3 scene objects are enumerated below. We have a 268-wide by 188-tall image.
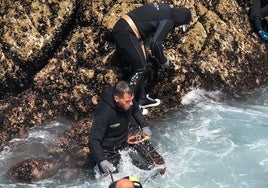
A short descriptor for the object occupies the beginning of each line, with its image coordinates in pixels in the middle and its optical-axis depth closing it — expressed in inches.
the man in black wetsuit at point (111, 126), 269.1
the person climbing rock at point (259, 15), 452.1
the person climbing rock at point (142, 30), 348.8
